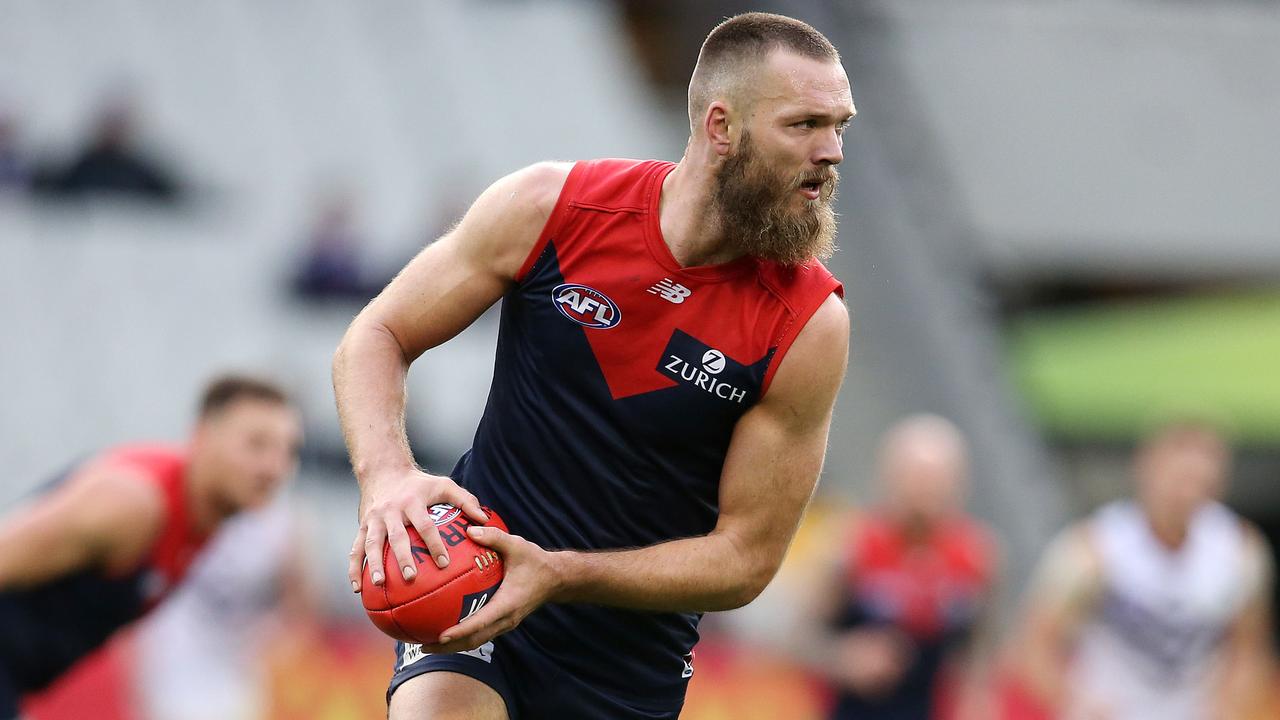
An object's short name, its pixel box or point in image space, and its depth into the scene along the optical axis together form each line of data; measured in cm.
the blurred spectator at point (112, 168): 3111
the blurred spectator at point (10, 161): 3072
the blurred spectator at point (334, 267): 3119
